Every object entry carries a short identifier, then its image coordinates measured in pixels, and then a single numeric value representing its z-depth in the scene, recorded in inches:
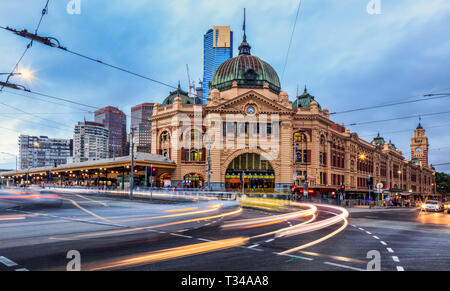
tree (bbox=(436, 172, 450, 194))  6845.5
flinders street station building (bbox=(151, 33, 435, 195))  2363.4
